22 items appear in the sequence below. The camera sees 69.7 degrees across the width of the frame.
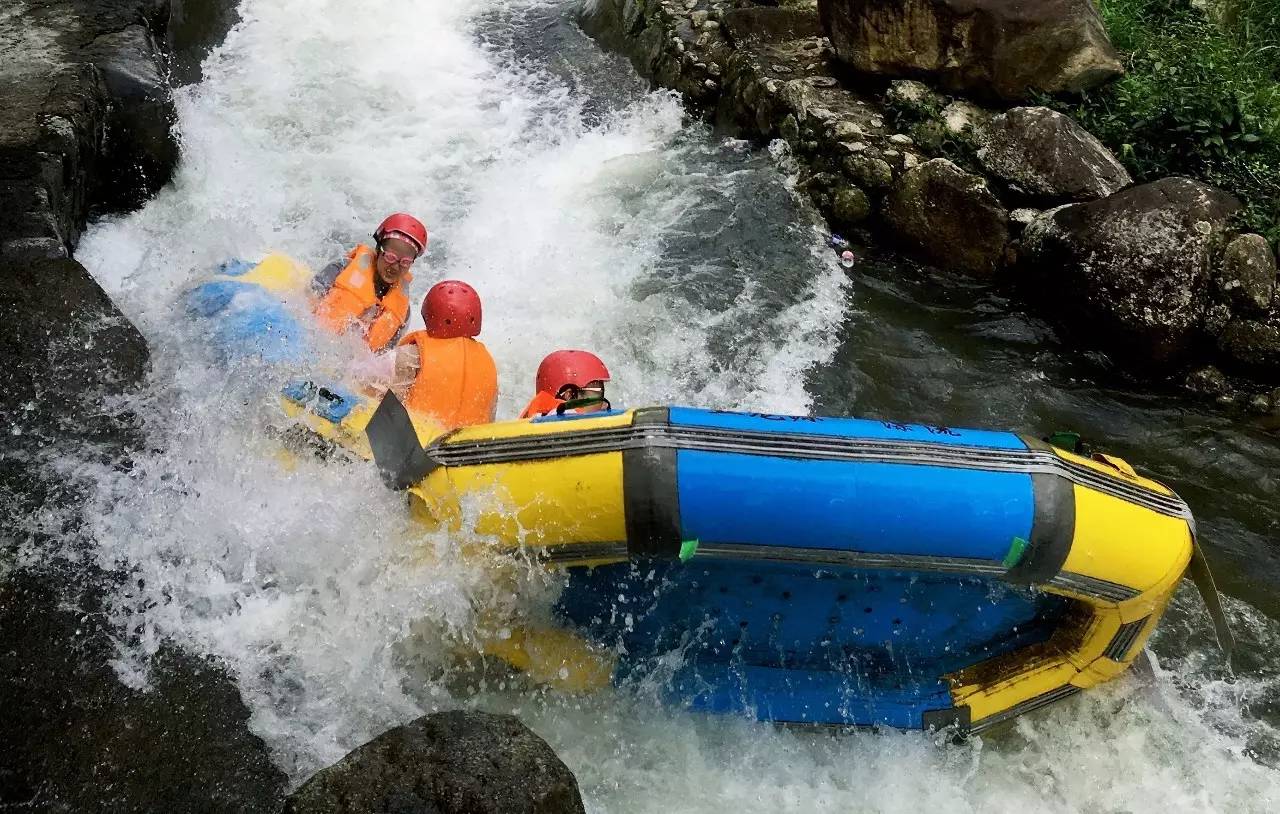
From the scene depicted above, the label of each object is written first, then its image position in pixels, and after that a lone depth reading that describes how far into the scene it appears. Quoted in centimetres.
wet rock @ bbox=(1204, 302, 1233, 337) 522
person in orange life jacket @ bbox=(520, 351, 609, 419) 378
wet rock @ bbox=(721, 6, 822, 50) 788
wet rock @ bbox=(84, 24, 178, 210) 556
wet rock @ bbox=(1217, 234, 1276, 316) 517
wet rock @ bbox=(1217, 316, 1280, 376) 513
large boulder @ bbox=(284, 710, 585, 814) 227
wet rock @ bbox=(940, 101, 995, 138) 634
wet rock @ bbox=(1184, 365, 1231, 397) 522
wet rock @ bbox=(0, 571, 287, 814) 253
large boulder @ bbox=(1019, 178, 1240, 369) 525
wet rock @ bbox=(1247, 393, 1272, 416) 509
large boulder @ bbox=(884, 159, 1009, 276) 600
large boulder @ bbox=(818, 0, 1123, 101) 623
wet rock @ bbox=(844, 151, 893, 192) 638
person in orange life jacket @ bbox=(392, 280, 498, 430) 379
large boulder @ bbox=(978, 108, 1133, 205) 583
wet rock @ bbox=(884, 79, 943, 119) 658
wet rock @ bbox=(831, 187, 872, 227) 645
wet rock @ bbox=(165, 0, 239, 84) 723
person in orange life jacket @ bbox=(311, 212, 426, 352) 452
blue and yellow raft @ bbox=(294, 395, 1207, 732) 285
